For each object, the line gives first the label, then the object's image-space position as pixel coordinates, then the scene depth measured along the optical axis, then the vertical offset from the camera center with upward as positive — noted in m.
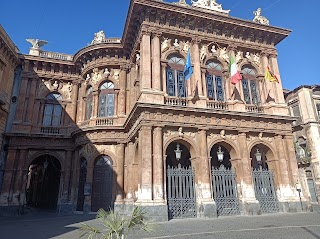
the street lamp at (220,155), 13.31 +2.10
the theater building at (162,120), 12.58 +4.30
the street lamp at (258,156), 14.21 +2.16
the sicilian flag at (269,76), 15.23 +6.93
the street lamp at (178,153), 12.58 +2.11
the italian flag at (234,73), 14.23 +6.74
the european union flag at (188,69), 13.68 +6.68
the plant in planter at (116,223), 4.07 -0.42
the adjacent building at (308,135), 22.89 +5.50
